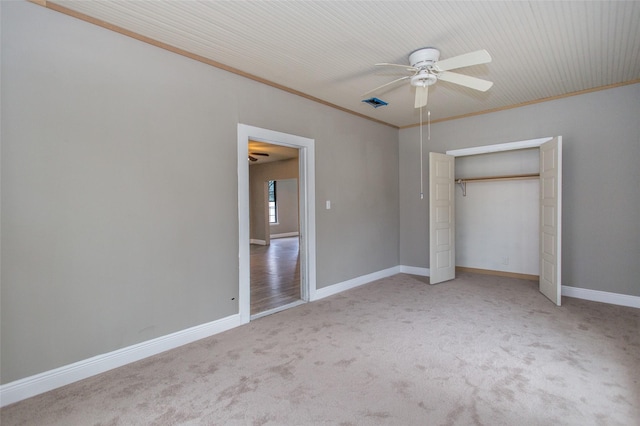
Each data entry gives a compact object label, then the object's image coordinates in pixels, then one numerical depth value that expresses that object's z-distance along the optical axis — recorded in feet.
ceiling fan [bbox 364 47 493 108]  8.78
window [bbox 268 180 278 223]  41.96
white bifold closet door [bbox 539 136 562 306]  12.64
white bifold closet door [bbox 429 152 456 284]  16.05
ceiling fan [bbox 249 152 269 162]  26.35
